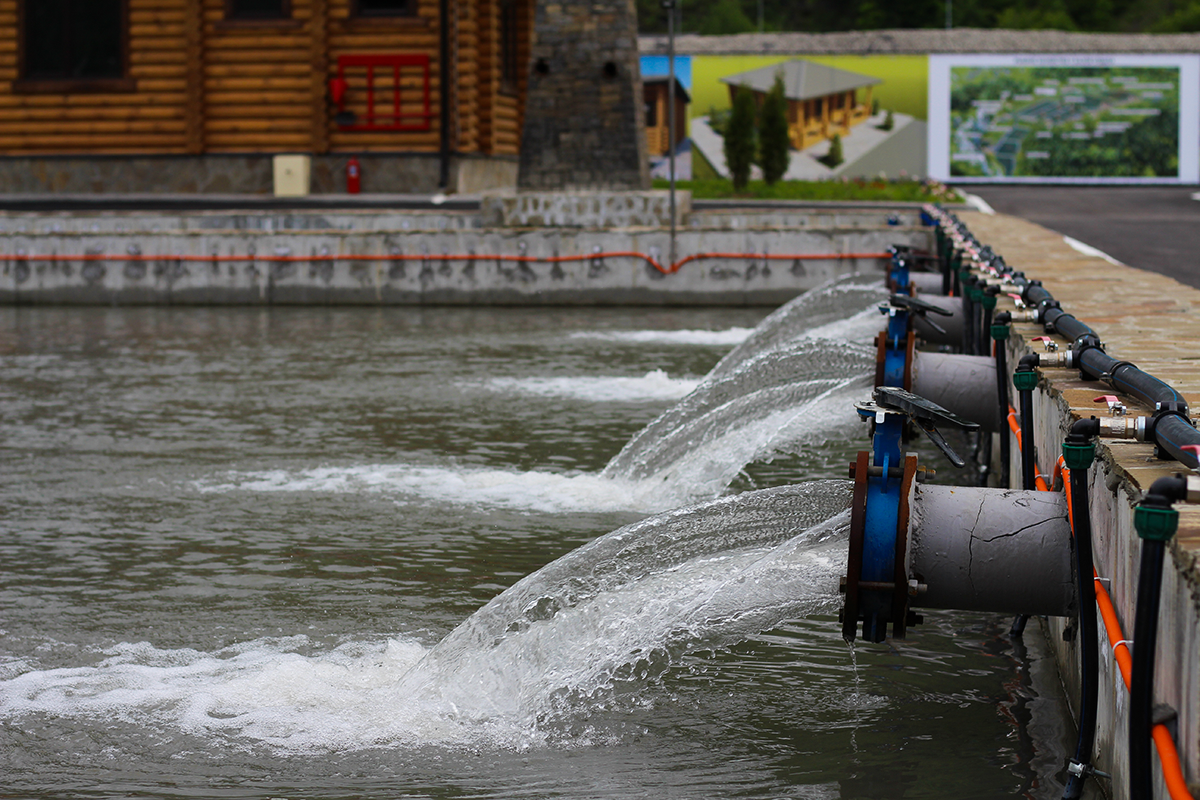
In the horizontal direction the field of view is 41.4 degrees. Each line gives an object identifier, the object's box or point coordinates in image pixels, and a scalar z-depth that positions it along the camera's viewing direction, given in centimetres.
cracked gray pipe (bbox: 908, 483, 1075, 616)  473
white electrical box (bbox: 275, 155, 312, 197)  3319
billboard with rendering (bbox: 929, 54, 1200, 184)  4250
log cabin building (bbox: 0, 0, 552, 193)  3338
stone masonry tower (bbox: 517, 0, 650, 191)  2441
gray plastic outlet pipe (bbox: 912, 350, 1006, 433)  779
